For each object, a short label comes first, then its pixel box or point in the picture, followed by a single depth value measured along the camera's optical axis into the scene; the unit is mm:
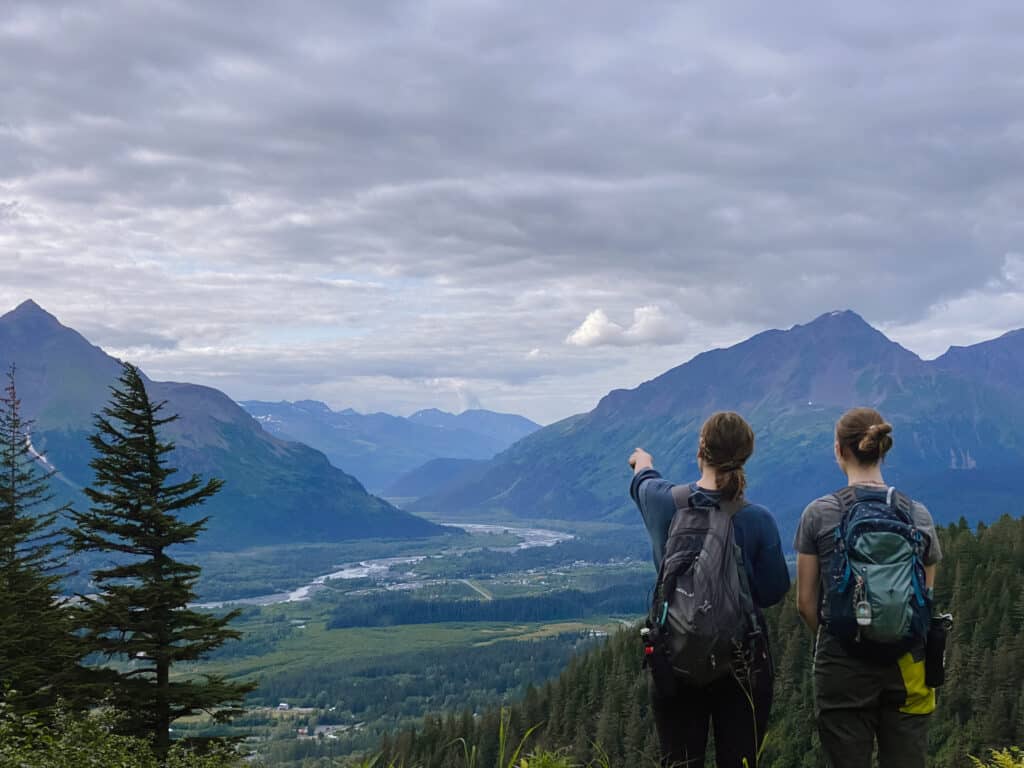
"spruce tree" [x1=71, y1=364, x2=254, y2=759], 25719
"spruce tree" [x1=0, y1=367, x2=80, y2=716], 26438
